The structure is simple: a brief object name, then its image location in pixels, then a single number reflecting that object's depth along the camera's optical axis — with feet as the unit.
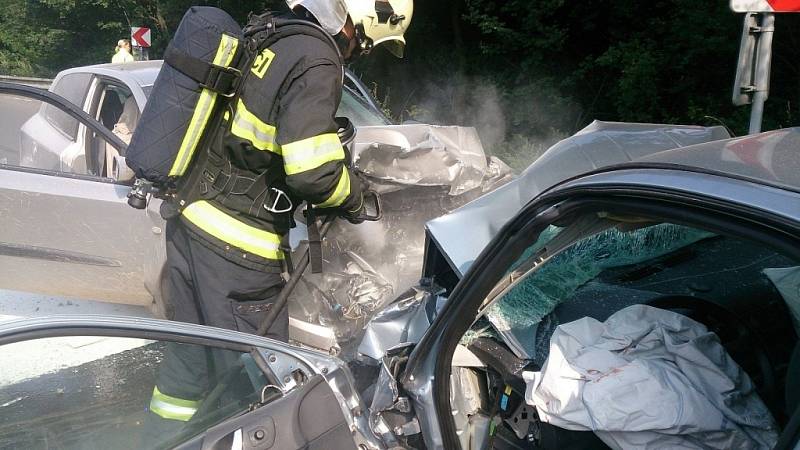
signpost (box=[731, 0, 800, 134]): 12.82
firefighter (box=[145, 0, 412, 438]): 7.77
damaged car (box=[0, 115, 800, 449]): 4.78
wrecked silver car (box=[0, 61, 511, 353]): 11.18
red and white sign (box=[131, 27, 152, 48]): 50.34
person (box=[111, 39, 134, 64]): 41.09
